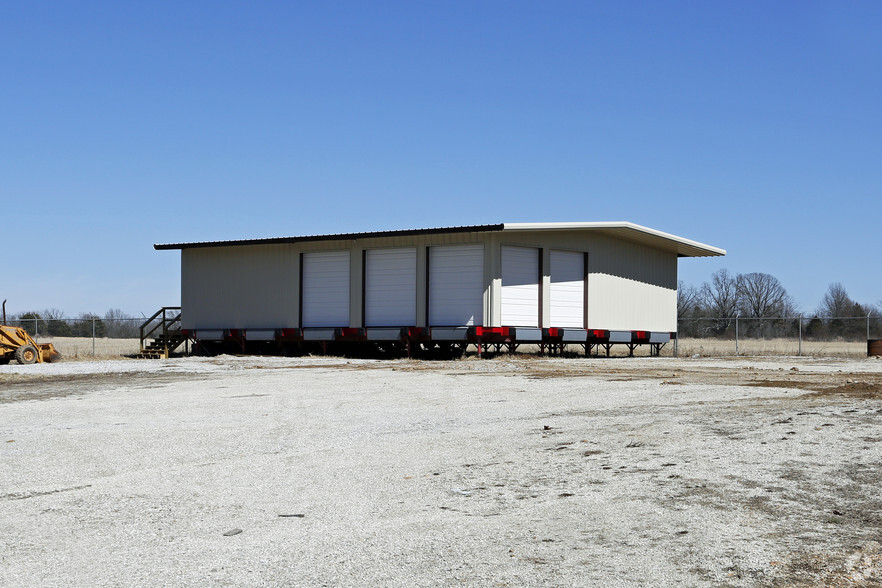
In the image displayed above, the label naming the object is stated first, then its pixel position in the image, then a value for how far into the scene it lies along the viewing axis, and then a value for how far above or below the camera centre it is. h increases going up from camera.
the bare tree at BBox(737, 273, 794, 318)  86.19 +3.31
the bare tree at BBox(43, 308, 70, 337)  65.31 +0.05
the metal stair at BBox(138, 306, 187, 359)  39.34 -0.35
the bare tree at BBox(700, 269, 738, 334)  81.88 +2.83
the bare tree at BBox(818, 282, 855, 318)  77.50 +2.81
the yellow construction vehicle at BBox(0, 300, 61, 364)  30.84 -0.64
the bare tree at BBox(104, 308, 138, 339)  61.93 +0.01
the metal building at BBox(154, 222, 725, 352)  32.59 +1.77
